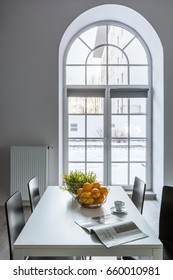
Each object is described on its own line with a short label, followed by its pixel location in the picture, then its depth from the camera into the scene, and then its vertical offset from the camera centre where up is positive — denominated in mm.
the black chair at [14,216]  1437 -555
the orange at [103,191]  1691 -413
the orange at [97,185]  1736 -381
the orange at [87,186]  1689 -382
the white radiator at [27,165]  3834 -503
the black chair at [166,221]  1712 -665
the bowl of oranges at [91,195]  1659 -439
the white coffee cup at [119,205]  1600 -494
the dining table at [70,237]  1136 -541
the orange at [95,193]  1659 -420
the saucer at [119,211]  1570 -525
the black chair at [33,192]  2053 -538
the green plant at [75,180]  1796 -359
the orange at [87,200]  1659 -471
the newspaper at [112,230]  1180 -530
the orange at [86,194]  1649 -427
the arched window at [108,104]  4457 +605
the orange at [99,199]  1688 -472
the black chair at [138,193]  1969 -529
